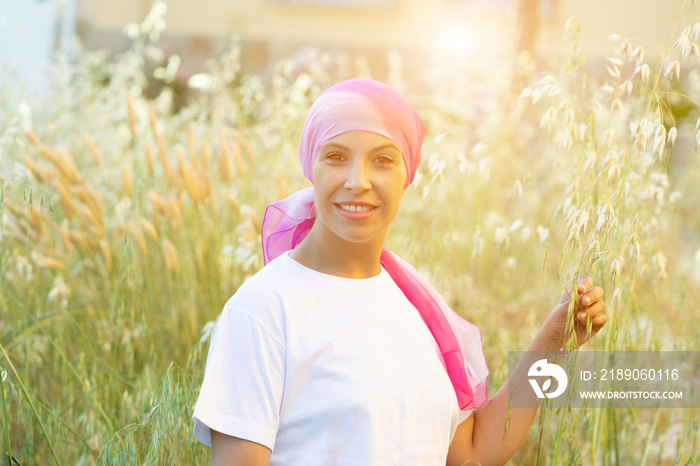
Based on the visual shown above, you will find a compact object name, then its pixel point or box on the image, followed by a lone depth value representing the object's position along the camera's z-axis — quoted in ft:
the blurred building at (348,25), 30.71
